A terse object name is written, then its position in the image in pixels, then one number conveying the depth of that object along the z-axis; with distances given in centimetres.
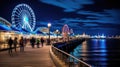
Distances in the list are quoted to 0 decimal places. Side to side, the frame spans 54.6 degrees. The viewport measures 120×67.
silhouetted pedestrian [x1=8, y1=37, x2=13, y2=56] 1367
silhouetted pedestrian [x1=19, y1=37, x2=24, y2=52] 1512
